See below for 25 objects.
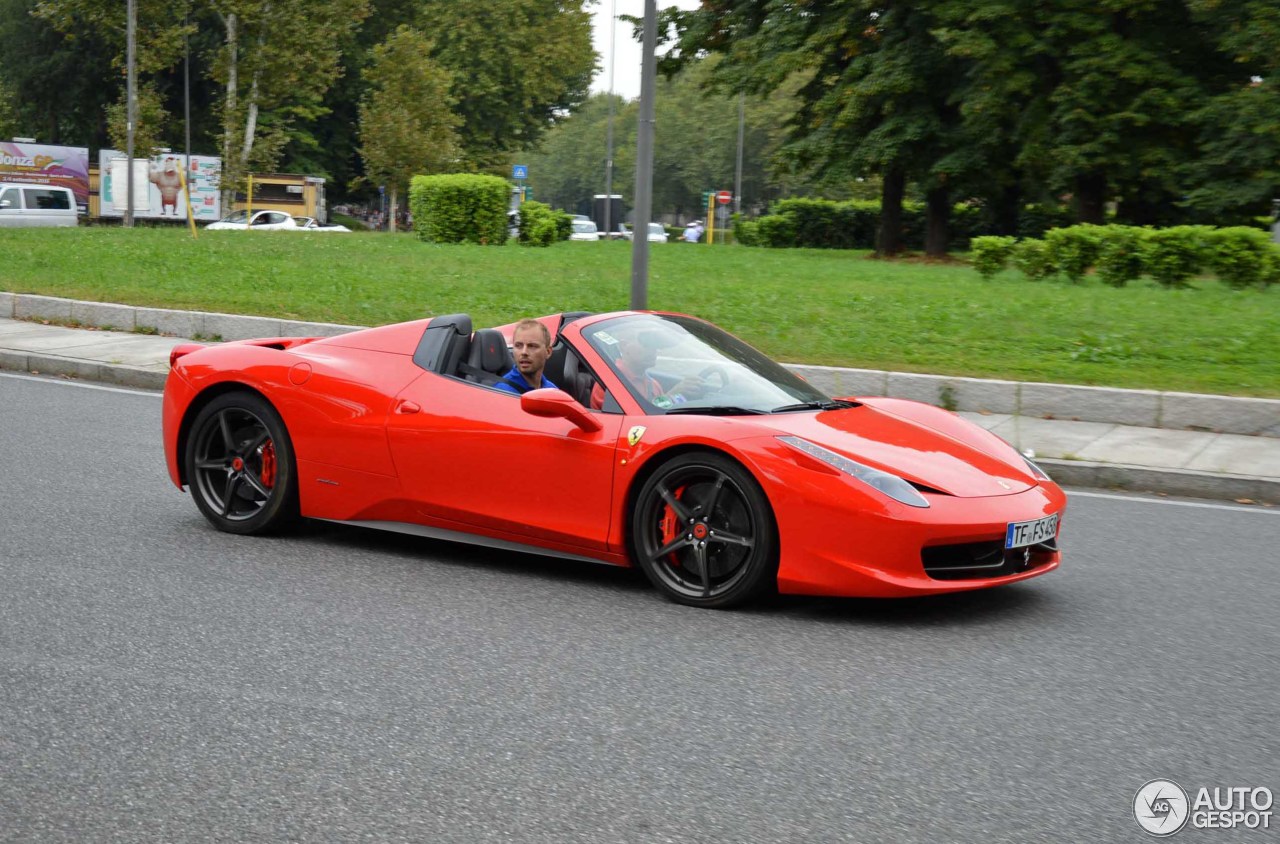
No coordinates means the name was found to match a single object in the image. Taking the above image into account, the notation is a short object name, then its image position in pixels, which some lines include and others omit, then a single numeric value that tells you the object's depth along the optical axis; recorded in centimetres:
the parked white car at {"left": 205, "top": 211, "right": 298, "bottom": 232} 5018
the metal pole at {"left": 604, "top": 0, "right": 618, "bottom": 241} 6327
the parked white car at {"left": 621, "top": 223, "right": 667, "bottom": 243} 6676
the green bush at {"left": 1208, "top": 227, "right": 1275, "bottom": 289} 1861
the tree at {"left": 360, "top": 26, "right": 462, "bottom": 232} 5194
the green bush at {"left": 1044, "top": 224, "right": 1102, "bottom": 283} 1986
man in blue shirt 648
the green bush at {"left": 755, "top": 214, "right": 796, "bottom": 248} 4212
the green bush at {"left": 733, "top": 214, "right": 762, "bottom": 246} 4391
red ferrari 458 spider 562
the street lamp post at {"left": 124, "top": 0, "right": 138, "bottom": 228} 4184
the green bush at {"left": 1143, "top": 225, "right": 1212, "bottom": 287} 1891
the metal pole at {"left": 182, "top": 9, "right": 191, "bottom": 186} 5000
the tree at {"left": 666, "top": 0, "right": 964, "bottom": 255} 2986
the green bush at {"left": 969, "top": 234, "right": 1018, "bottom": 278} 2139
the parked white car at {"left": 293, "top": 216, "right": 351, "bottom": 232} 5138
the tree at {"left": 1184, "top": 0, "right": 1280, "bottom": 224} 2511
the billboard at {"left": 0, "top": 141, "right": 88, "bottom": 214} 5097
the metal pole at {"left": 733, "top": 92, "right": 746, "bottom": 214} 6788
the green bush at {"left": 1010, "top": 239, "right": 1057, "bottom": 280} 2031
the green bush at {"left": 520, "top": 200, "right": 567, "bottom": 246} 3584
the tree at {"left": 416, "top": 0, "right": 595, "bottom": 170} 5838
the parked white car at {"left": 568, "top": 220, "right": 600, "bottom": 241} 6788
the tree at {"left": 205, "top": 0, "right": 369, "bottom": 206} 4959
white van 3803
